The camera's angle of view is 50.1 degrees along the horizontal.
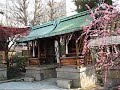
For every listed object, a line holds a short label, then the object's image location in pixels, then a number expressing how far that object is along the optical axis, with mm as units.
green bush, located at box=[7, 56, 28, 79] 10520
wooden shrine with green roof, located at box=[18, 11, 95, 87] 7730
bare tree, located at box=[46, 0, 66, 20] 18574
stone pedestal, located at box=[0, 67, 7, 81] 9660
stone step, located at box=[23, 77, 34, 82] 9299
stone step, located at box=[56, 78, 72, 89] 7518
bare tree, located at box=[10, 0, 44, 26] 18314
